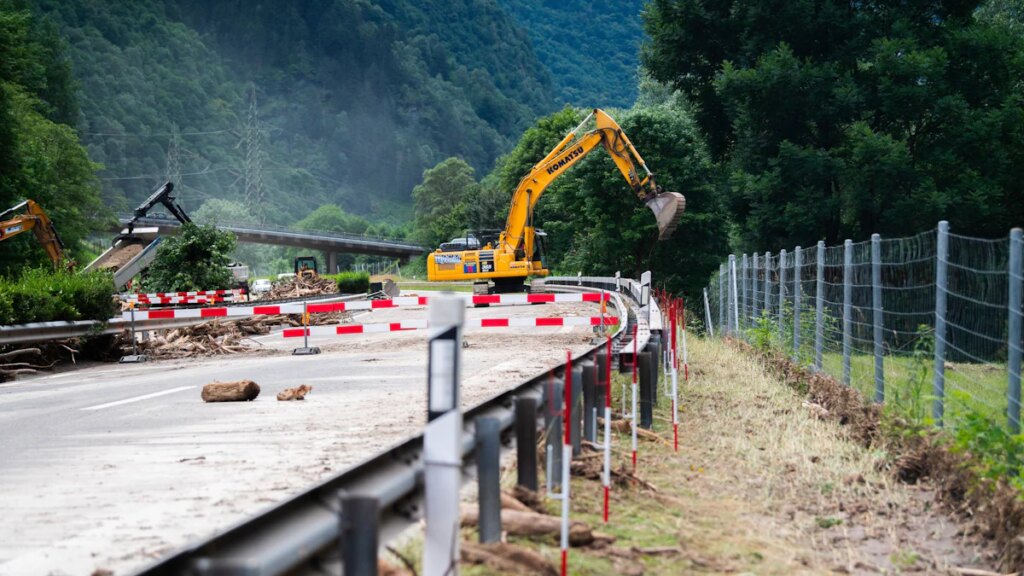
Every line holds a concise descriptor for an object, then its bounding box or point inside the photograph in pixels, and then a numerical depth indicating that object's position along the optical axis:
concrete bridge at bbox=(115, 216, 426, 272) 127.81
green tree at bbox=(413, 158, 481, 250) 166.88
